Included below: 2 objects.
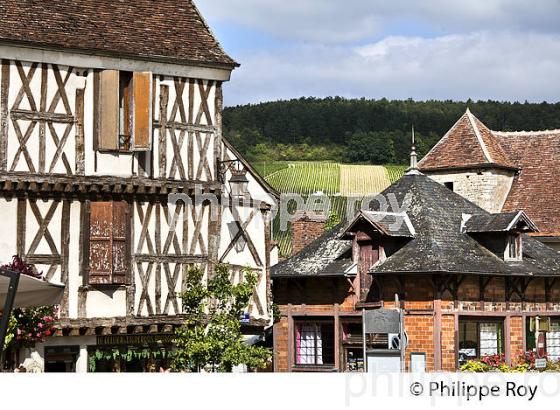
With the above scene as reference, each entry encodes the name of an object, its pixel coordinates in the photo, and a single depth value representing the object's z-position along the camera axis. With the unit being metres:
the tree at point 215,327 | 26.03
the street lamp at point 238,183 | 28.83
